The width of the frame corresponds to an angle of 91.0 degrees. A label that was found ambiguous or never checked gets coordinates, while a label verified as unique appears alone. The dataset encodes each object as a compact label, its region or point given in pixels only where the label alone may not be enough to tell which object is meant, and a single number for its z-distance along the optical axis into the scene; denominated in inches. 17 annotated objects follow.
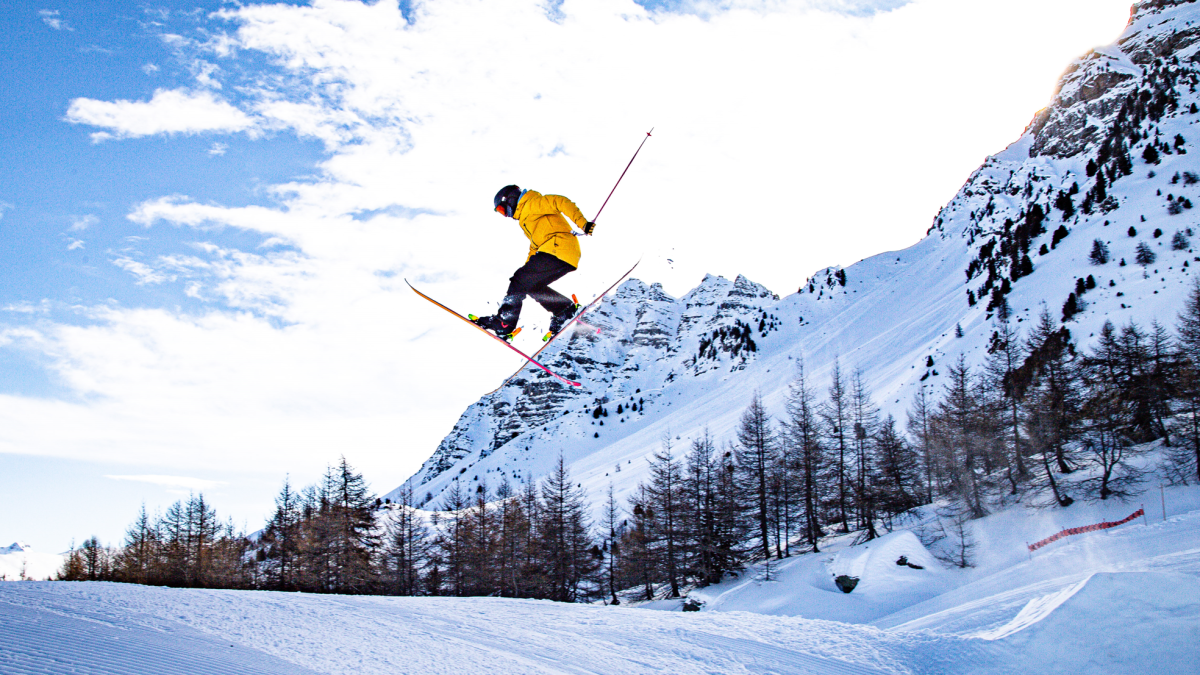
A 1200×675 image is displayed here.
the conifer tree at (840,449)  1242.0
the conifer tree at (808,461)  1179.9
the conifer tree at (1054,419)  1000.2
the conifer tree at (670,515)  1143.0
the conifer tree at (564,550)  1194.6
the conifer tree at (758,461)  1232.2
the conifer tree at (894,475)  1163.9
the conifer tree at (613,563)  1278.2
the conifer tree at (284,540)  1067.9
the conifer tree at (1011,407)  1063.0
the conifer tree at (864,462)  1115.3
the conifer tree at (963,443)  1076.5
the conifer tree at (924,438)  1246.3
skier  310.7
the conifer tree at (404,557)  1182.9
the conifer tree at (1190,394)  902.4
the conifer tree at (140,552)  1322.6
